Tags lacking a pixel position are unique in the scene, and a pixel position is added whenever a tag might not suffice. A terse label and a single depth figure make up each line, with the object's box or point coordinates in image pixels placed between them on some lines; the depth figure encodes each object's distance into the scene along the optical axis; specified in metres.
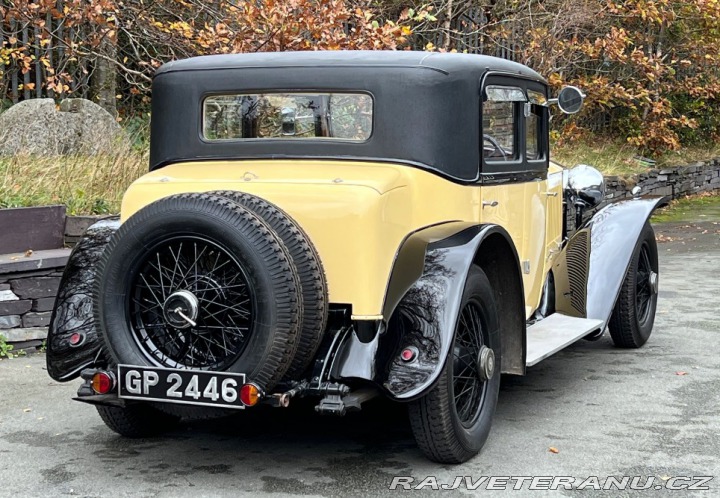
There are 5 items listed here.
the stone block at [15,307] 6.55
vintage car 4.00
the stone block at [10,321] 6.58
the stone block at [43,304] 6.68
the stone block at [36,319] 6.67
